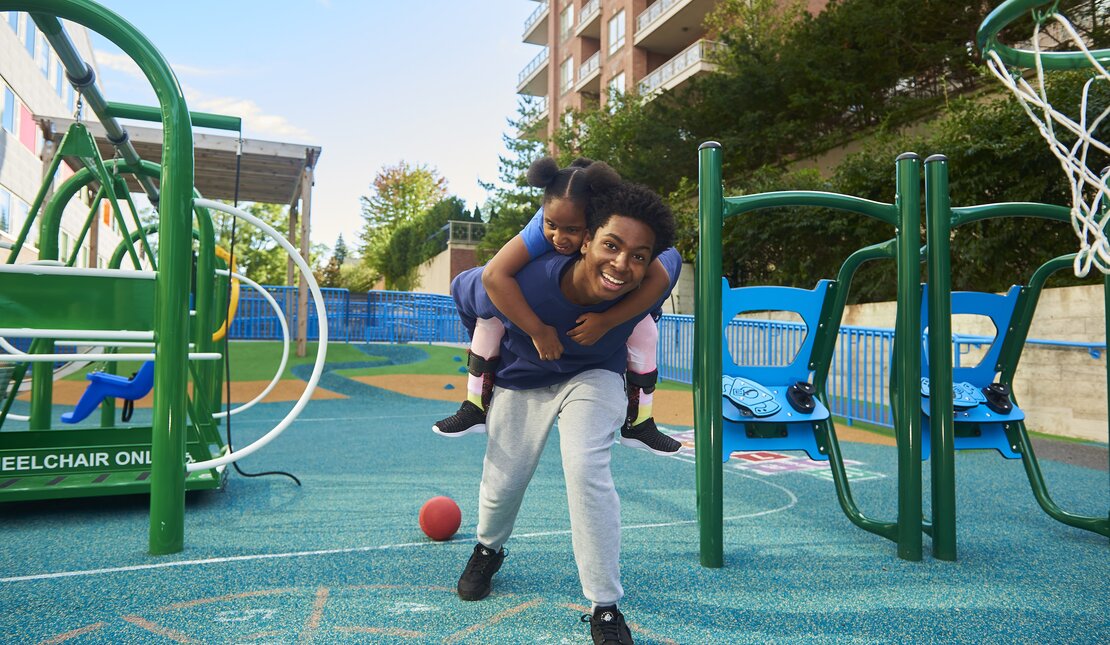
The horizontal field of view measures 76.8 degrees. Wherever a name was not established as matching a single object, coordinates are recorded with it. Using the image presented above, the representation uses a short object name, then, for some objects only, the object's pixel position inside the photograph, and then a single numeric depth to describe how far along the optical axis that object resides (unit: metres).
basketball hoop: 2.27
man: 2.20
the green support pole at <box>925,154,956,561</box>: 3.29
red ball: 3.46
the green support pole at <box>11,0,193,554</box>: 3.04
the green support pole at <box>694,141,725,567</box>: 3.11
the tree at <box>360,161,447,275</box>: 47.78
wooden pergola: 11.16
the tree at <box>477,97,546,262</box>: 27.06
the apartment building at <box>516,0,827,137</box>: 26.05
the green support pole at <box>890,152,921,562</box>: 3.28
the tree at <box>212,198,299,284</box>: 34.99
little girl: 2.27
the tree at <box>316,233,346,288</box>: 36.07
